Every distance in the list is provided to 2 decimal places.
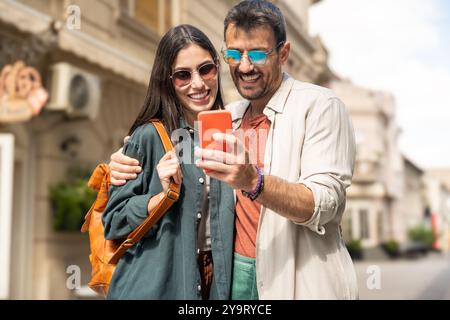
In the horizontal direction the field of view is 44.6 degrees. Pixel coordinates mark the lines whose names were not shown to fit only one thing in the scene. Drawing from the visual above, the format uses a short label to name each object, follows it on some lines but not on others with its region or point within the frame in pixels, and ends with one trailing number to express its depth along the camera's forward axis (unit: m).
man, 1.11
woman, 1.16
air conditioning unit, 5.36
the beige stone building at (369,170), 24.34
